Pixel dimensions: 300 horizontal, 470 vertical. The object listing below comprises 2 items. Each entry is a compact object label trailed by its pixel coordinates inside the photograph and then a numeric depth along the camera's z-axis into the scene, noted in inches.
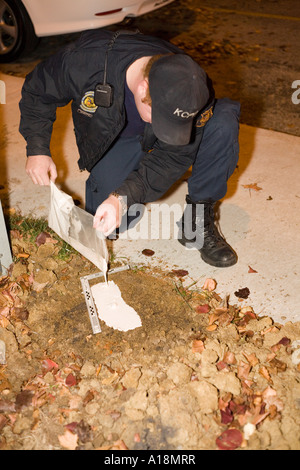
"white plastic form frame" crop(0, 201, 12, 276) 95.6
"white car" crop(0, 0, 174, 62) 175.8
